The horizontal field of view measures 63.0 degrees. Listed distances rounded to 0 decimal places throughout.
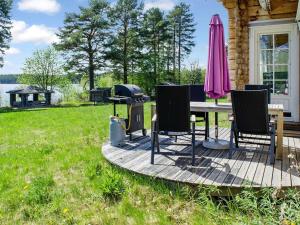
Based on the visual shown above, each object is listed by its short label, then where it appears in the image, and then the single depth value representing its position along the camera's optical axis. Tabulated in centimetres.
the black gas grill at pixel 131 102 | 422
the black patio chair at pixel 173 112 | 302
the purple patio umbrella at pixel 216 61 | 355
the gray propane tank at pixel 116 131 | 398
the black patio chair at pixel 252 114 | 300
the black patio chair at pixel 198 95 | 444
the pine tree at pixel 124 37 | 1954
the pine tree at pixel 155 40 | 2053
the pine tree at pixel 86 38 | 1891
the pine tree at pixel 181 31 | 2230
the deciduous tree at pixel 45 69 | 2420
